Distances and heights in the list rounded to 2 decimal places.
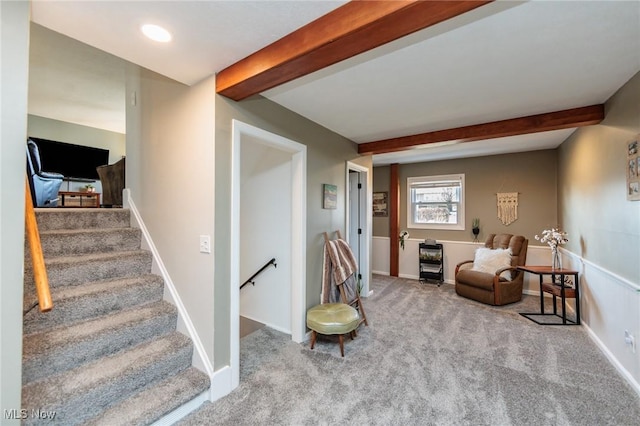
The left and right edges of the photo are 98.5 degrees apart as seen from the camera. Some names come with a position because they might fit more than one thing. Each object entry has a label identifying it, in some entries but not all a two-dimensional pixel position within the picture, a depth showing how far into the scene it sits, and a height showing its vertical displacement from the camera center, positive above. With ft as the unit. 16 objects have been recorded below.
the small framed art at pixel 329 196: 10.96 +0.76
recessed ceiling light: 5.11 +3.48
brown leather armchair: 13.16 -3.30
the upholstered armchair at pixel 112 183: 11.27 +1.36
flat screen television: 15.38 +3.37
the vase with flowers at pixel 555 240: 11.93 -1.12
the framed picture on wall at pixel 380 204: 19.90 +0.77
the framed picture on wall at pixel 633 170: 6.96 +1.15
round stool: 8.64 -3.38
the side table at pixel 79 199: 15.69 +1.02
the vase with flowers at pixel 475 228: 16.91 -0.83
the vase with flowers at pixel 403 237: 19.02 -1.54
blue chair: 9.51 +1.21
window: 17.76 +0.86
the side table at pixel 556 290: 10.82 -3.12
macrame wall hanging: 15.99 +0.44
